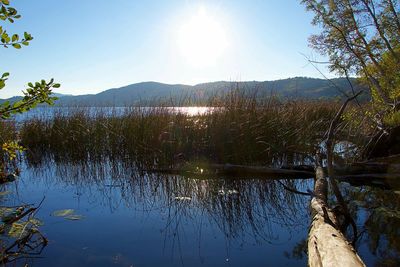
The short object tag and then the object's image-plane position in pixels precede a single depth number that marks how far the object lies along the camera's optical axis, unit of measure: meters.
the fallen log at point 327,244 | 1.64
